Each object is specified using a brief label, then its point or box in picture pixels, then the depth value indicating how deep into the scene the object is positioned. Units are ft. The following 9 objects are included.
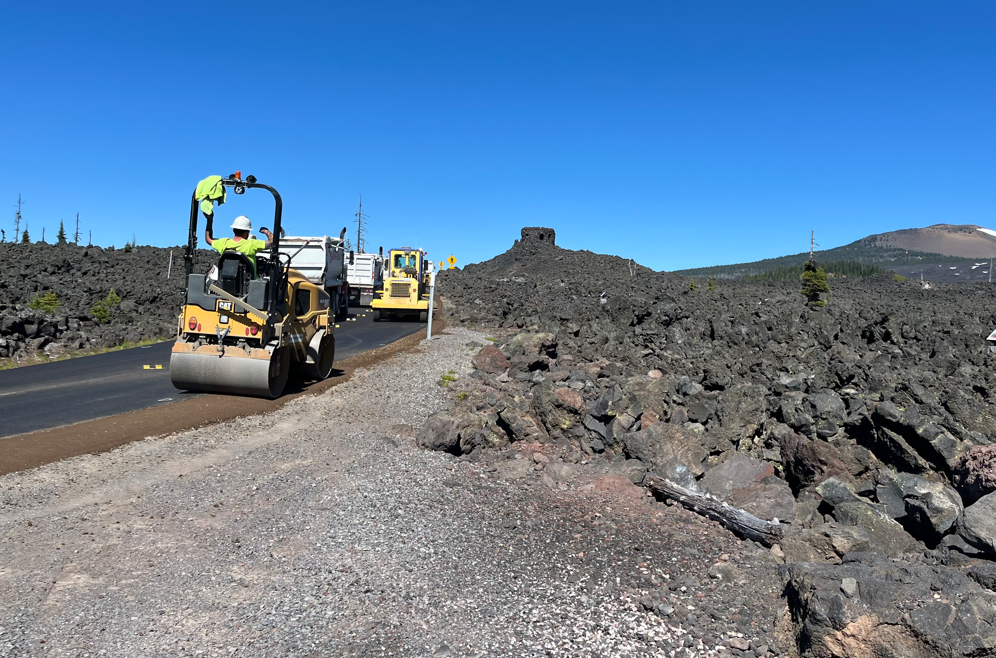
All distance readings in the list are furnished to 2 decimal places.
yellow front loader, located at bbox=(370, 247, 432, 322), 99.71
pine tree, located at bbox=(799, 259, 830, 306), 157.79
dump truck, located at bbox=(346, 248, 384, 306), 121.19
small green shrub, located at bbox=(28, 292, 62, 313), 84.12
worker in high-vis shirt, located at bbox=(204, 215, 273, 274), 36.22
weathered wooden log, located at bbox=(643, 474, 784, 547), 21.95
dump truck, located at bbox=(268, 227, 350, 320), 81.35
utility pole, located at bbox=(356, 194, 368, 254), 278.99
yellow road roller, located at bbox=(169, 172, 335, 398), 36.27
